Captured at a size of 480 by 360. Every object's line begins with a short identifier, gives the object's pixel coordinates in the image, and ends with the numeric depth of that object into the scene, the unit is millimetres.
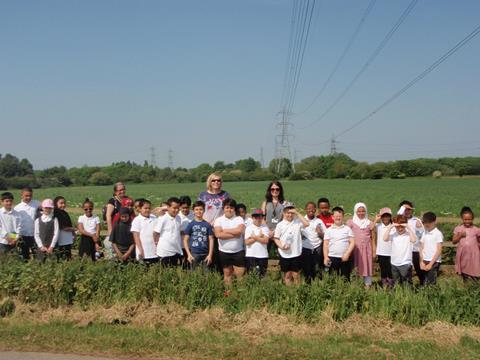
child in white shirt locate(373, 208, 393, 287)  7828
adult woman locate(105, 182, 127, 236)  8805
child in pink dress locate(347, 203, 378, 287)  7777
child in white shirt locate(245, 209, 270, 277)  7551
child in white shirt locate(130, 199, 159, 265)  7945
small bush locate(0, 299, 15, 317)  6223
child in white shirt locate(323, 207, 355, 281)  7672
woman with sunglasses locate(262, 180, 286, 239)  8250
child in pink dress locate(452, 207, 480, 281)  7191
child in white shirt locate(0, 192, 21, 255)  8641
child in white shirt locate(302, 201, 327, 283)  7961
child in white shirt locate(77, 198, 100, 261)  9023
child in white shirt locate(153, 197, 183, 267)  7793
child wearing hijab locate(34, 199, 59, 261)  8422
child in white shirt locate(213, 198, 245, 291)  7605
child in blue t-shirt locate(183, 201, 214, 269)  7664
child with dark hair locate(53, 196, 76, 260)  8719
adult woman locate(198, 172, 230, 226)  8203
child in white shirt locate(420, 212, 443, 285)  7289
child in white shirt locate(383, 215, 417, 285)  7281
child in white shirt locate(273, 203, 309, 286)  7484
